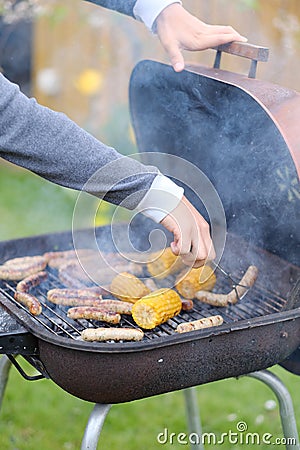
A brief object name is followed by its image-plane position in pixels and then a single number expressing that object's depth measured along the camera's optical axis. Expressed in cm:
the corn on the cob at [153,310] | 201
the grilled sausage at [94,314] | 201
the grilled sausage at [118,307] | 206
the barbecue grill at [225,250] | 186
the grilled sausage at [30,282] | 214
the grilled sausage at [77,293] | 212
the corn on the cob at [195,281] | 218
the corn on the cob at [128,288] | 212
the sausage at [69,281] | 221
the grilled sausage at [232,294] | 215
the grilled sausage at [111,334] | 193
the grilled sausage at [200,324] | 199
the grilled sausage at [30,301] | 203
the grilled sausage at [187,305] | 213
